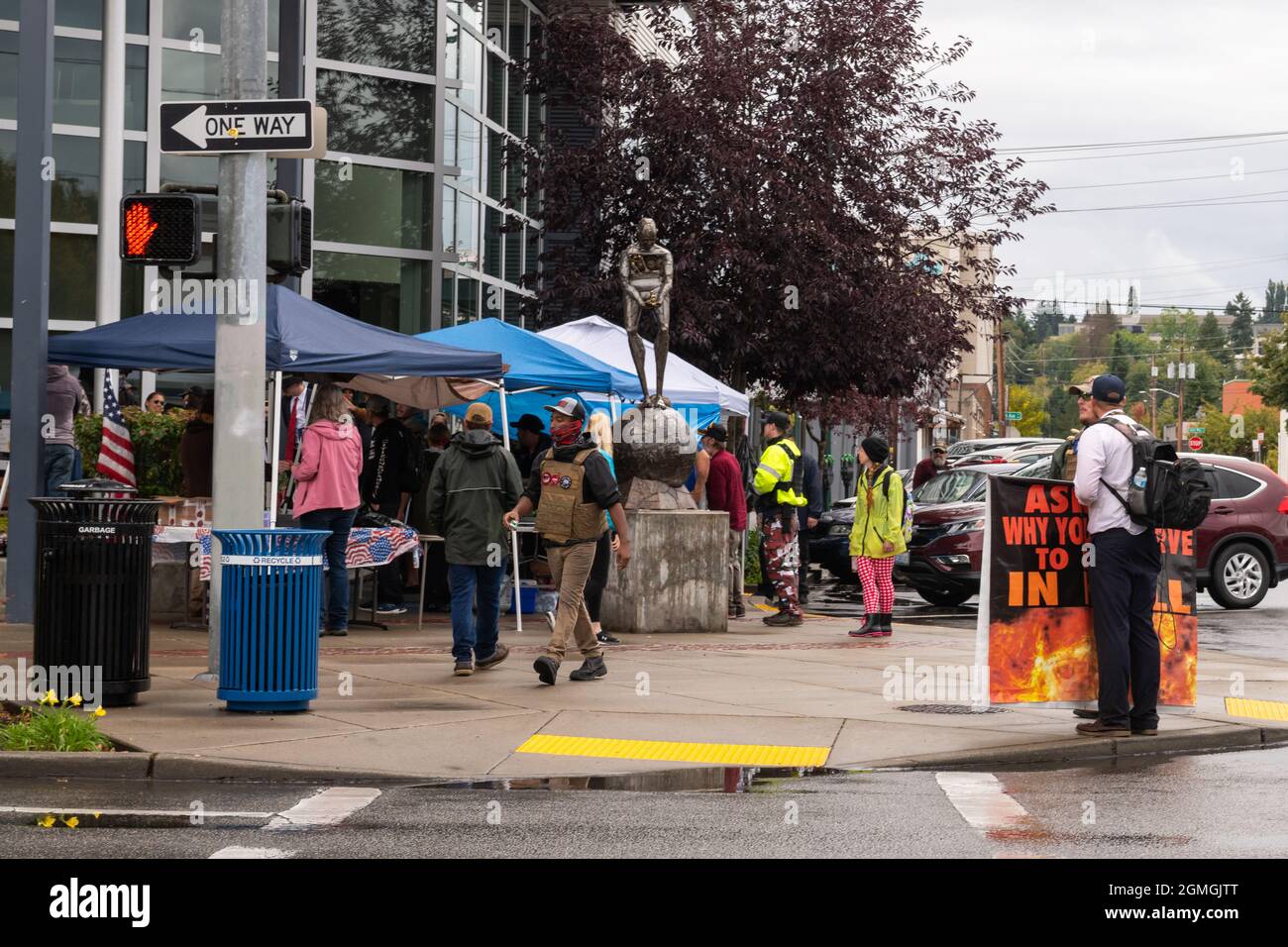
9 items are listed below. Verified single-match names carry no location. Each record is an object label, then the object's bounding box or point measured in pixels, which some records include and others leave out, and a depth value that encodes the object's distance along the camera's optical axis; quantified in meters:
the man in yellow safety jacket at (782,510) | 16.78
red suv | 20.83
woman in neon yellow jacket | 15.95
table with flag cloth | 14.93
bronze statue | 17.17
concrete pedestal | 15.83
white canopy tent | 18.45
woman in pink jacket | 14.28
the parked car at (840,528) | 21.05
